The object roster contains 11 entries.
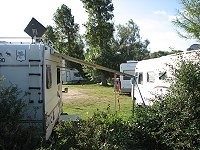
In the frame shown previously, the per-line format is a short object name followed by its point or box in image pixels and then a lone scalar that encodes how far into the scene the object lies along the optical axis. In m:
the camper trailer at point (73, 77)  32.14
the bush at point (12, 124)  4.03
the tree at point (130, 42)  35.41
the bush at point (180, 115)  3.90
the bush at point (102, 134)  3.88
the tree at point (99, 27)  23.25
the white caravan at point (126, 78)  15.66
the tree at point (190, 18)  12.05
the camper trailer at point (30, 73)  4.59
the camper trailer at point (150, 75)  7.72
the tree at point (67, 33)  31.54
